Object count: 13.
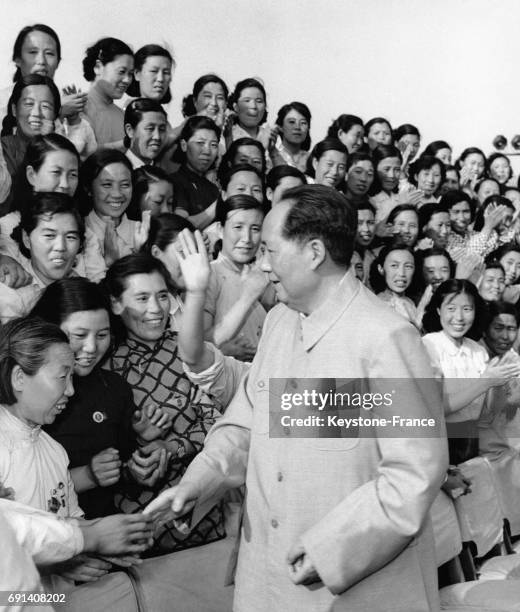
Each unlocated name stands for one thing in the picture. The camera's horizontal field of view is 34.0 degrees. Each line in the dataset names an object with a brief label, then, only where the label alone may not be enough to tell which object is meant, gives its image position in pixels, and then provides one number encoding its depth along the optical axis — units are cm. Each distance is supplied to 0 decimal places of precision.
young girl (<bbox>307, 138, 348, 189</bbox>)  510
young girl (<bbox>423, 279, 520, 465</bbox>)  365
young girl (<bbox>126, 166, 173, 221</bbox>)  377
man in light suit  157
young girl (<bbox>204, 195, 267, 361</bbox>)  314
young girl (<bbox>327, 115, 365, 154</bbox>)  607
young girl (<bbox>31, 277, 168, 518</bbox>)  224
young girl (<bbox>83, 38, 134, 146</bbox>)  425
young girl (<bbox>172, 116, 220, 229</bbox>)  429
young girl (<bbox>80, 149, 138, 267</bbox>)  354
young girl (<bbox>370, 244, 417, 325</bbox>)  464
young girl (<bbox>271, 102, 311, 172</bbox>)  550
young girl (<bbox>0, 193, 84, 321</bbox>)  284
